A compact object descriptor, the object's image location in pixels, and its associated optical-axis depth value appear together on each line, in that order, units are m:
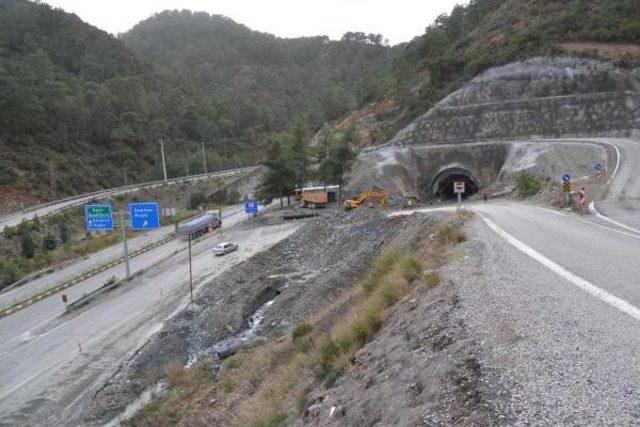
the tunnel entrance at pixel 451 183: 58.44
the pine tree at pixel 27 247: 45.41
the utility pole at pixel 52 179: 72.04
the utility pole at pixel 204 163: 96.07
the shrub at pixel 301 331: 15.28
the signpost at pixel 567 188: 26.36
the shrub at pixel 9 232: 47.78
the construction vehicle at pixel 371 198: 47.84
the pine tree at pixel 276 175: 58.50
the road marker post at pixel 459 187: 26.87
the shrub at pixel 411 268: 12.51
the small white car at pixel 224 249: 40.94
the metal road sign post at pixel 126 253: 36.88
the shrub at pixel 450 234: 15.57
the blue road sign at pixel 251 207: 54.25
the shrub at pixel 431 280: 10.79
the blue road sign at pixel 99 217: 36.28
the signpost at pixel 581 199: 24.04
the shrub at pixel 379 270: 14.81
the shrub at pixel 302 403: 9.02
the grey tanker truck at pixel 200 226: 49.94
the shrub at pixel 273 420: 9.46
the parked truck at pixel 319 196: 54.78
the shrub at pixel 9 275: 39.16
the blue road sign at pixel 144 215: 35.75
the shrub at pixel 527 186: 36.91
